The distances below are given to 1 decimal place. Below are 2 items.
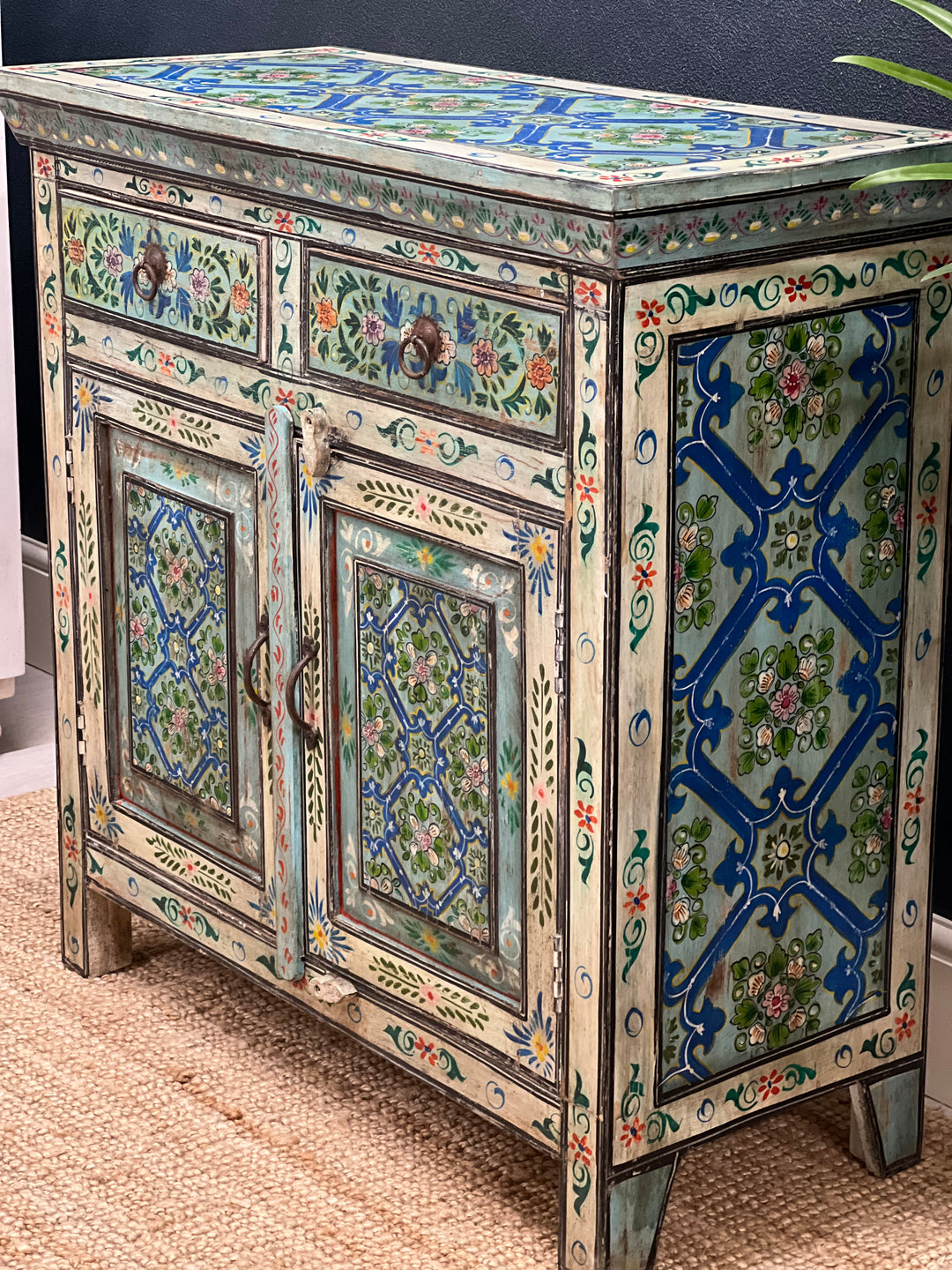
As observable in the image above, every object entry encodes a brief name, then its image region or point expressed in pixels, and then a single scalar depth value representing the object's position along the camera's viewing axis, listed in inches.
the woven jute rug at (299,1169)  75.8
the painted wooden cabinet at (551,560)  64.7
